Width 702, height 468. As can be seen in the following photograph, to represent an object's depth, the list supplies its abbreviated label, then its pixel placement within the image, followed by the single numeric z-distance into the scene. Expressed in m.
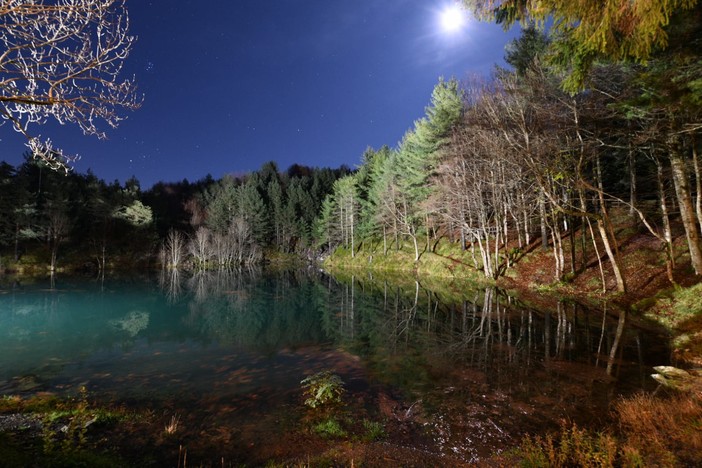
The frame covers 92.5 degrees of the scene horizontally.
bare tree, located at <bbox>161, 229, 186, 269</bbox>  63.53
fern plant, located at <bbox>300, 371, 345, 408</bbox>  7.67
